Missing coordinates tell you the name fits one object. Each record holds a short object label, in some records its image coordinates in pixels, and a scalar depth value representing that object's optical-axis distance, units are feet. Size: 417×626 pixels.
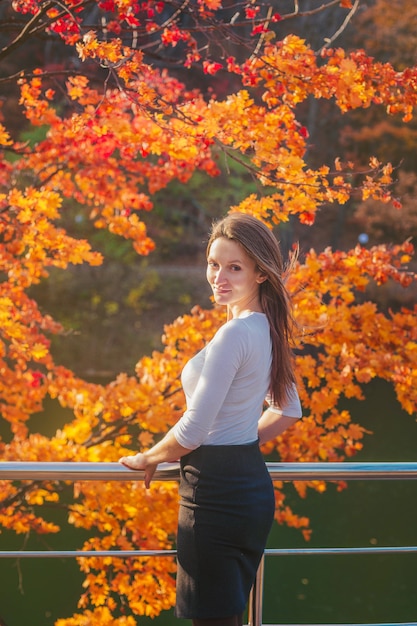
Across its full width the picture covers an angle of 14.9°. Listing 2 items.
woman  12.58
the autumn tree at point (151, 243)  26.07
